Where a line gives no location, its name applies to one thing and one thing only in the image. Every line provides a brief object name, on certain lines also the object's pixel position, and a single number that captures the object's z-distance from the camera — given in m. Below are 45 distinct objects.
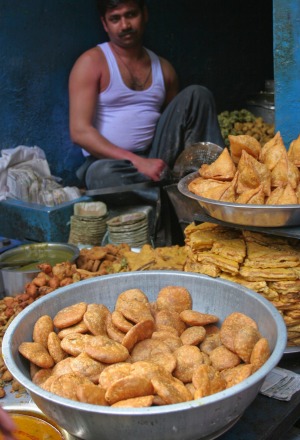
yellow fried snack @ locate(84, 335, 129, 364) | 1.67
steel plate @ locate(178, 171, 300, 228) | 2.01
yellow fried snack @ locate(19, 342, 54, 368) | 1.75
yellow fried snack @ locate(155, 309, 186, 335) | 1.97
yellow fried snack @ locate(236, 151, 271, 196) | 2.22
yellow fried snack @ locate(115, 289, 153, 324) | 1.92
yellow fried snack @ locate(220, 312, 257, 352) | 1.82
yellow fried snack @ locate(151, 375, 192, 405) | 1.47
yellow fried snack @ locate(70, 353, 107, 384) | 1.65
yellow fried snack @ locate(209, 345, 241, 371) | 1.75
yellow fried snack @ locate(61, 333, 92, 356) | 1.76
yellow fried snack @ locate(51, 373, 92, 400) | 1.53
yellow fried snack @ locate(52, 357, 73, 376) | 1.68
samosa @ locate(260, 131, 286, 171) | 2.33
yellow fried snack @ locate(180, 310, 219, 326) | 1.95
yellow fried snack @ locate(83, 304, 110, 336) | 1.88
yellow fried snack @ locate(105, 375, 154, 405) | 1.48
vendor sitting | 4.85
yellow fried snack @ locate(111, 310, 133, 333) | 1.87
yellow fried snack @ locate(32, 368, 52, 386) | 1.72
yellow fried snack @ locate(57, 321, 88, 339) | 1.90
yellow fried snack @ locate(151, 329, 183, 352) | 1.82
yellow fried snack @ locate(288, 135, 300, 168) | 2.37
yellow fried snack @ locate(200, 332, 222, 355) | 1.87
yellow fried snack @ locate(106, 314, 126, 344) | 1.86
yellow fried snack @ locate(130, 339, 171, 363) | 1.76
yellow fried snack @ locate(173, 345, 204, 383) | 1.68
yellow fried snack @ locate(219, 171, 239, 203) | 2.21
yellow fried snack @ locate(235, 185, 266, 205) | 2.15
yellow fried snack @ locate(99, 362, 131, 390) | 1.57
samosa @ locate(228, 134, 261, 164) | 2.39
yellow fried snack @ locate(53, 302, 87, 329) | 1.94
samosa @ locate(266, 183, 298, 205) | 2.09
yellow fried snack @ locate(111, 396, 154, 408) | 1.44
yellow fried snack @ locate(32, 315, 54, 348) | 1.88
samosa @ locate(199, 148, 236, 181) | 2.34
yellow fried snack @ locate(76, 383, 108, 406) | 1.48
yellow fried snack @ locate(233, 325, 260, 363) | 1.74
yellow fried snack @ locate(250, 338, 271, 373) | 1.63
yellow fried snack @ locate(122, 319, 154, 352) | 1.77
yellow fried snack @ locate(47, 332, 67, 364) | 1.81
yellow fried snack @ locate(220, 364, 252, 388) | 1.59
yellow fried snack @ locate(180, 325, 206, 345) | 1.85
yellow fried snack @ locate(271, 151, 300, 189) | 2.24
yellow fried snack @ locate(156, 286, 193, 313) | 2.08
